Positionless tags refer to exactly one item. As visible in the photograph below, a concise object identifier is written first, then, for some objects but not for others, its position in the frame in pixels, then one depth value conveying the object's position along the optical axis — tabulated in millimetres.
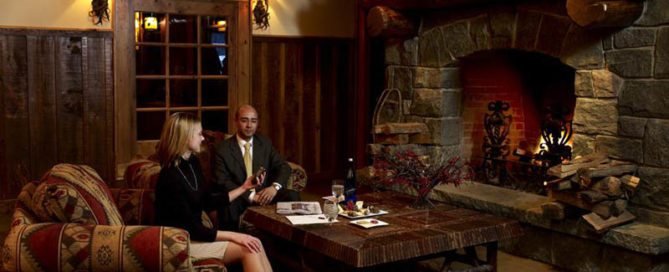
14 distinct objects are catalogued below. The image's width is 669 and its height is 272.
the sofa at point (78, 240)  3021
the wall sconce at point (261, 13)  6816
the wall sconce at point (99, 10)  5957
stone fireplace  4246
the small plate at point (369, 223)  3785
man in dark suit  4770
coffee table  3471
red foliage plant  4215
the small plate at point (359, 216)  3951
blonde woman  3439
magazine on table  4027
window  6348
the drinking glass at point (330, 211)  3883
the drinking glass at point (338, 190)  4078
